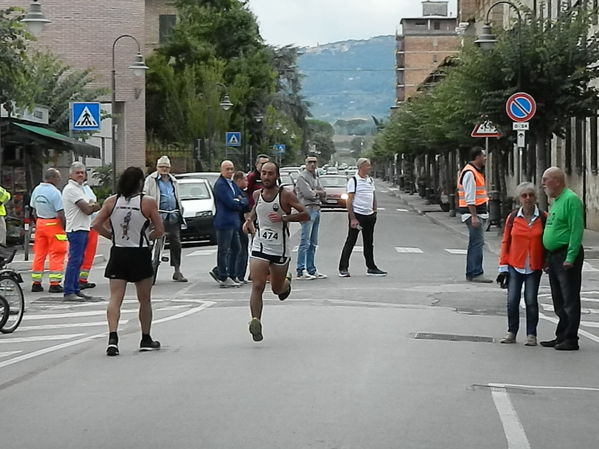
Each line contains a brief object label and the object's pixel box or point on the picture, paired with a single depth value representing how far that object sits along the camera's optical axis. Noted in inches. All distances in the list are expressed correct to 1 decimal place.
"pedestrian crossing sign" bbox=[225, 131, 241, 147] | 2203.5
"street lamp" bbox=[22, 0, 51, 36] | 1034.6
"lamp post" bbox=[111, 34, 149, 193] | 1503.0
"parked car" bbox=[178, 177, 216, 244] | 1232.8
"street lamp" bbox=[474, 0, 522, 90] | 1230.3
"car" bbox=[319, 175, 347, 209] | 2108.8
